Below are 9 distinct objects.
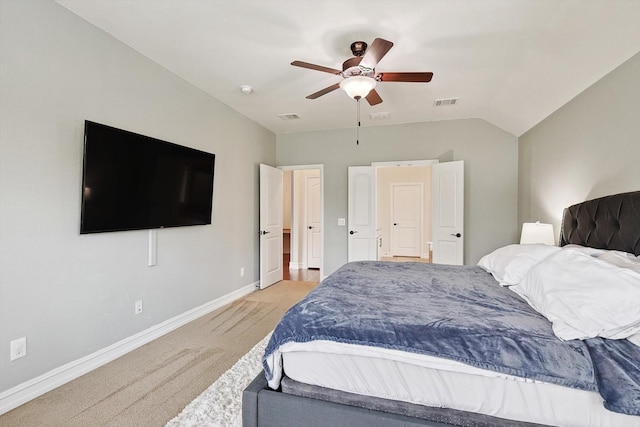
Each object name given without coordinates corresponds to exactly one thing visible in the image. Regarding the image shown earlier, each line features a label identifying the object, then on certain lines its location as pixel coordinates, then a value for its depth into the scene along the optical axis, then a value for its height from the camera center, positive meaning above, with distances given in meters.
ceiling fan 2.39 +1.18
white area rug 1.78 -1.17
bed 1.21 -0.58
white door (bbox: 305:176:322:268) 6.92 -0.06
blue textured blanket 1.19 -0.51
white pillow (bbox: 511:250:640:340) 1.25 -0.34
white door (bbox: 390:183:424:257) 8.17 +0.02
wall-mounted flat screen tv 2.37 +0.30
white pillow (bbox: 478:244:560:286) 2.08 -0.29
